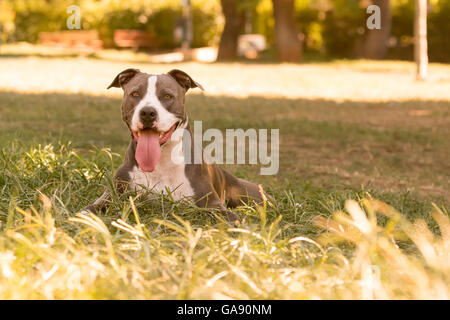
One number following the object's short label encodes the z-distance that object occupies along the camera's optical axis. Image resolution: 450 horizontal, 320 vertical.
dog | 4.15
